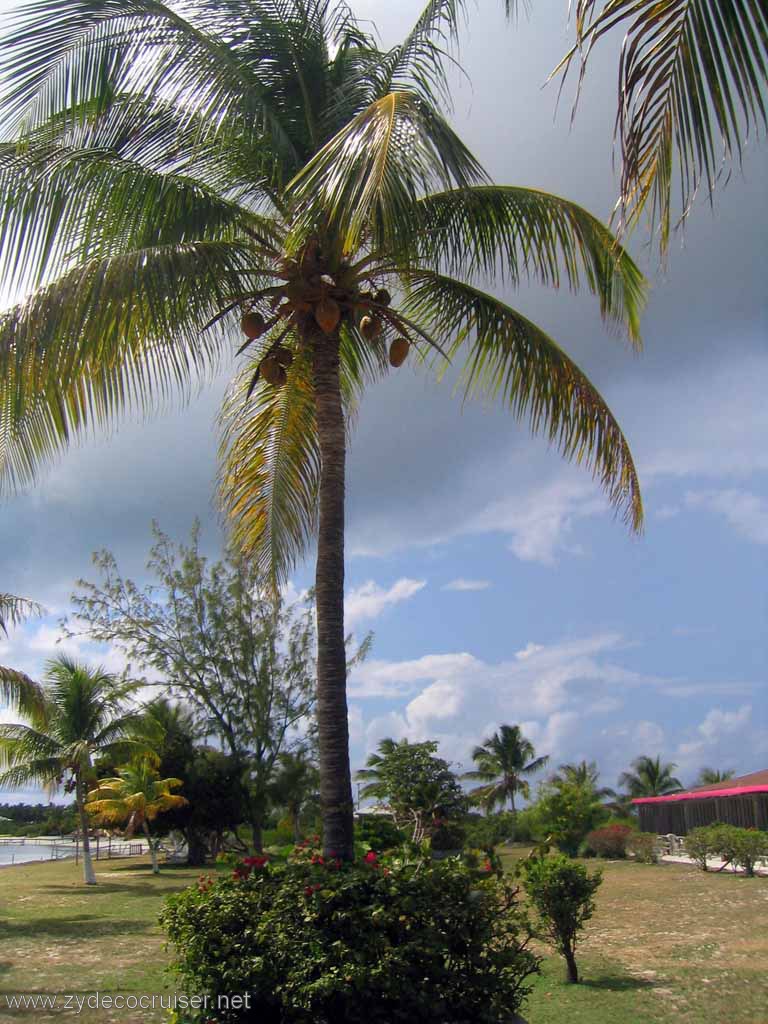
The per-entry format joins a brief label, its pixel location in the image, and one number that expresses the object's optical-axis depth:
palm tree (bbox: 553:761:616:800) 57.62
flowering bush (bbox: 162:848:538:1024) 5.17
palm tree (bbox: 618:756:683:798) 63.69
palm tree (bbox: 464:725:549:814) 61.78
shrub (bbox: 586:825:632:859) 35.06
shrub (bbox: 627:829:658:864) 31.56
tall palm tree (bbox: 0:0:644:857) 6.34
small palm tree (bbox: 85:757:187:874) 33.34
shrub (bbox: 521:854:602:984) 10.14
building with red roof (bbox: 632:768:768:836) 32.38
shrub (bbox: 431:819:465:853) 34.97
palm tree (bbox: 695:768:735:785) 63.81
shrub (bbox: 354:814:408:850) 9.35
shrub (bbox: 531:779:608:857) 37.03
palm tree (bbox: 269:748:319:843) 31.62
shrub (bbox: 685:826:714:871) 26.23
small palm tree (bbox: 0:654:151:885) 29.67
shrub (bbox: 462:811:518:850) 39.16
